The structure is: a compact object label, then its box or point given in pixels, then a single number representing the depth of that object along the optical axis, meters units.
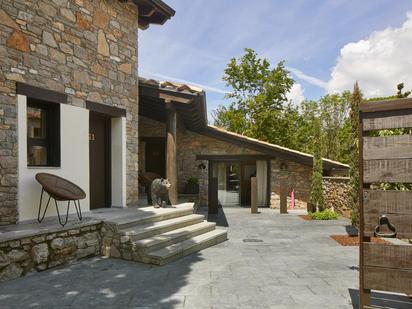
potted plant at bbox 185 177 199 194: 12.81
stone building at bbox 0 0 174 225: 5.26
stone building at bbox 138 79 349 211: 12.84
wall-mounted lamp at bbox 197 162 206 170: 13.30
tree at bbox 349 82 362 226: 7.94
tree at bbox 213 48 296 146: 19.14
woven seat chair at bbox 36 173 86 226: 5.09
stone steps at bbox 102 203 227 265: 5.32
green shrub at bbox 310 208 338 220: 10.34
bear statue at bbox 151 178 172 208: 7.46
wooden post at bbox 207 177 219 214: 11.24
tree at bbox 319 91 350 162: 23.27
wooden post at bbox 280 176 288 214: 11.79
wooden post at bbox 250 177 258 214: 11.64
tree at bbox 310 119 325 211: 11.05
